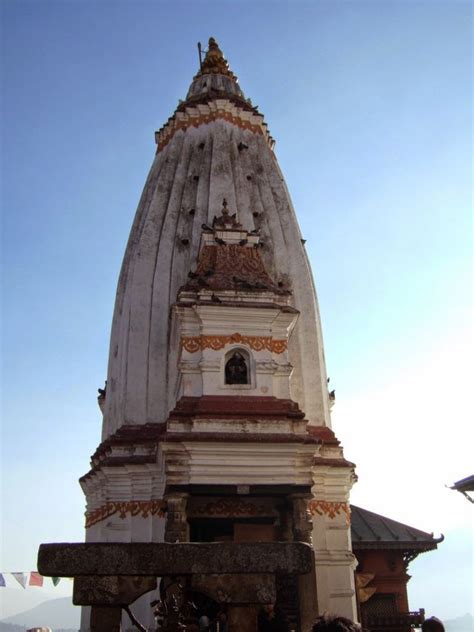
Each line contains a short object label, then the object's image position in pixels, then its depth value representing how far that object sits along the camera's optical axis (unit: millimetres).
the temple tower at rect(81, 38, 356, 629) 15992
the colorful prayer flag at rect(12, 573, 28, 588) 25172
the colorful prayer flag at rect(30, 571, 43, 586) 25572
